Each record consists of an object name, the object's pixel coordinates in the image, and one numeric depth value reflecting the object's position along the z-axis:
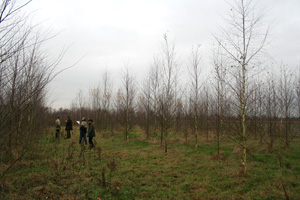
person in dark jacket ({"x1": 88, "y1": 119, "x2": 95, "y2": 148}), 8.75
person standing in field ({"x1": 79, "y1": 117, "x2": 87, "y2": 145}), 9.27
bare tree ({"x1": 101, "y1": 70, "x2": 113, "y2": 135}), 14.23
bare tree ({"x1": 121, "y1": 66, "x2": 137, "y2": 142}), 11.15
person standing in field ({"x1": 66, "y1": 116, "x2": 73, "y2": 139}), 12.50
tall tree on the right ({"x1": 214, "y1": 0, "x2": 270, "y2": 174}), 4.63
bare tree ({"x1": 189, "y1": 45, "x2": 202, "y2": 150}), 8.34
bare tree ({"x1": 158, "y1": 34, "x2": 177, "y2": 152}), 7.85
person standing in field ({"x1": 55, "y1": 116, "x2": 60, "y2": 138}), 12.02
